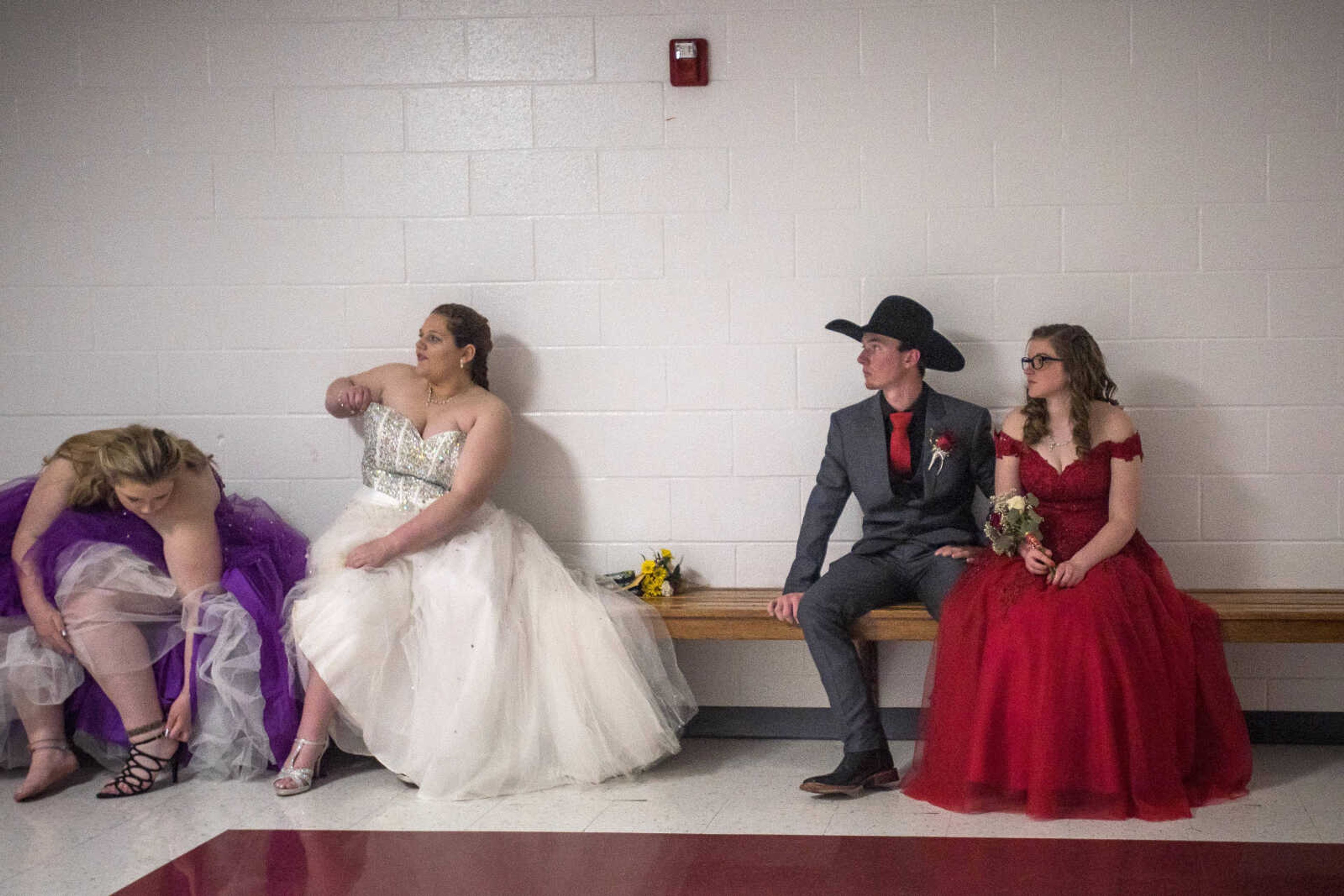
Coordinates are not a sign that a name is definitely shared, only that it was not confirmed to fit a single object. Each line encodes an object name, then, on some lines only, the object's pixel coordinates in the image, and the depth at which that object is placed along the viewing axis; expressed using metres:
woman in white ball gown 3.62
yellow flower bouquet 4.10
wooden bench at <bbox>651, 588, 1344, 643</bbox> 3.62
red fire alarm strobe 4.10
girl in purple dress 3.74
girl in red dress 3.29
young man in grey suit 3.85
